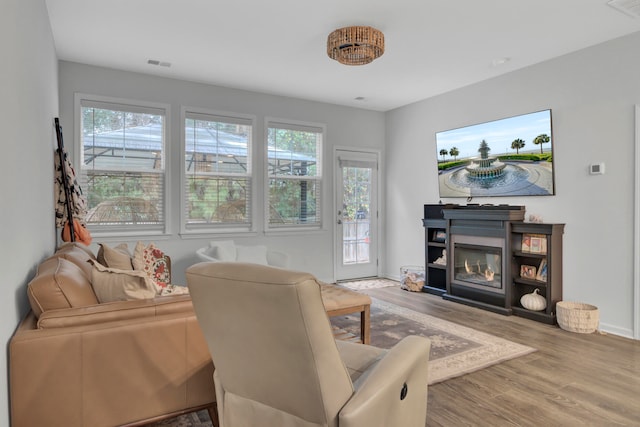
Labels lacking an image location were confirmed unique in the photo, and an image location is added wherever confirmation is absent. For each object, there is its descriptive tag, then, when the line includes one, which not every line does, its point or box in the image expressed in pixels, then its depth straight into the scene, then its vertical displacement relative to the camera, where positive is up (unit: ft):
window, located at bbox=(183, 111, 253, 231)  15.97 +1.76
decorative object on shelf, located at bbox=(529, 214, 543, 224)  13.88 -0.31
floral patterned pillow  9.18 -1.23
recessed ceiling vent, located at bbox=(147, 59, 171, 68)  13.72 +5.37
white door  19.88 -0.12
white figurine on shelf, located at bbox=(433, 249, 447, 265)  17.44 -2.19
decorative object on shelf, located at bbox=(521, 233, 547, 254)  13.30 -1.14
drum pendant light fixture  10.34 +4.52
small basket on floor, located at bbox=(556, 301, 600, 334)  11.81 -3.31
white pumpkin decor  13.30 -3.14
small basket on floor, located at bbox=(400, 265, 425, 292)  17.85 -3.10
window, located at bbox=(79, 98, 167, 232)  14.23 +1.83
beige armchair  3.73 -1.62
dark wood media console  13.19 -1.79
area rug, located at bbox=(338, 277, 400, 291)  18.72 -3.60
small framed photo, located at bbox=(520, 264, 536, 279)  13.86 -2.19
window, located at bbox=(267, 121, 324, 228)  17.88 +1.80
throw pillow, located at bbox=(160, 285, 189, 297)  7.86 -1.61
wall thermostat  12.25 +1.31
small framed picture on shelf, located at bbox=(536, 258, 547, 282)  13.35 -2.12
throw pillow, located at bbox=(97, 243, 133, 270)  8.54 -1.02
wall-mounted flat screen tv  13.82 +2.07
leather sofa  5.16 -2.09
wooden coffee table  8.98 -2.18
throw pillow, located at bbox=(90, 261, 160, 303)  6.47 -1.19
